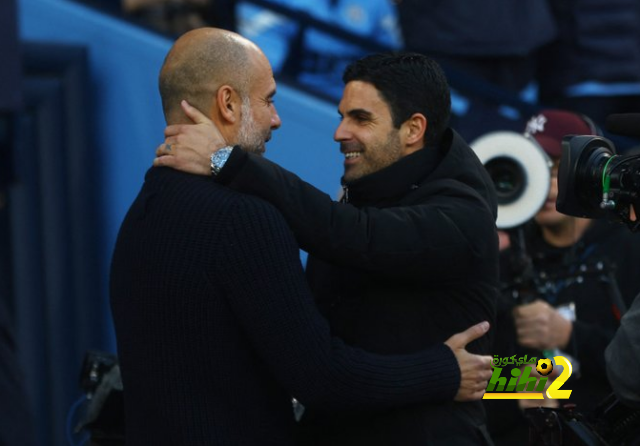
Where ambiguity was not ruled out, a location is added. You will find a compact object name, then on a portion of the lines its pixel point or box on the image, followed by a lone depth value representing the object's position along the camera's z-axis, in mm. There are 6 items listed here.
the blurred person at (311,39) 12484
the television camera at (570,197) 6199
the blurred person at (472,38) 11937
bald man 5892
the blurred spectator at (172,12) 12477
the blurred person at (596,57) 13109
